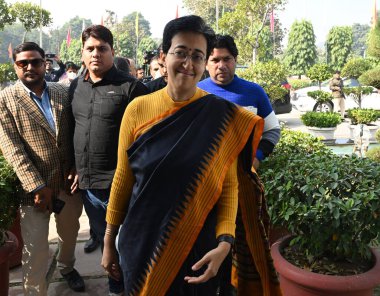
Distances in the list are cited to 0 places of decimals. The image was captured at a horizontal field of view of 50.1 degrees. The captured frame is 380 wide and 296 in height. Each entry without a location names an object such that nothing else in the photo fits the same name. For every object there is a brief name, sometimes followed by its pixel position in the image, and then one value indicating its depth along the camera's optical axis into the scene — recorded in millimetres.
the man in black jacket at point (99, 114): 2814
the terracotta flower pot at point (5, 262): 2876
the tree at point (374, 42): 6492
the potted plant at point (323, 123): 10180
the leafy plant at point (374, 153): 6342
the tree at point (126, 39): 69350
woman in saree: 1624
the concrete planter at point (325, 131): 10234
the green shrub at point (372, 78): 6367
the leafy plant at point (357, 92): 15208
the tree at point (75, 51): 75050
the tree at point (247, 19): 19906
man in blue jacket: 2938
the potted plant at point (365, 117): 10781
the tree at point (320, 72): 19016
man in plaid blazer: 2848
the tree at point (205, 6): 56531
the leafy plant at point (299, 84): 38756
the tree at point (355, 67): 23219
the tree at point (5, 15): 28814
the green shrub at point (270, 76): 13234
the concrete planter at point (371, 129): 10419
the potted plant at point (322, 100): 13195
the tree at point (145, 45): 68562
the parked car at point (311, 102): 18359
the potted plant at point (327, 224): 2555
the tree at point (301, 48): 53719
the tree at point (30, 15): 31594
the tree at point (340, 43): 53312
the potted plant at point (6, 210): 2883
